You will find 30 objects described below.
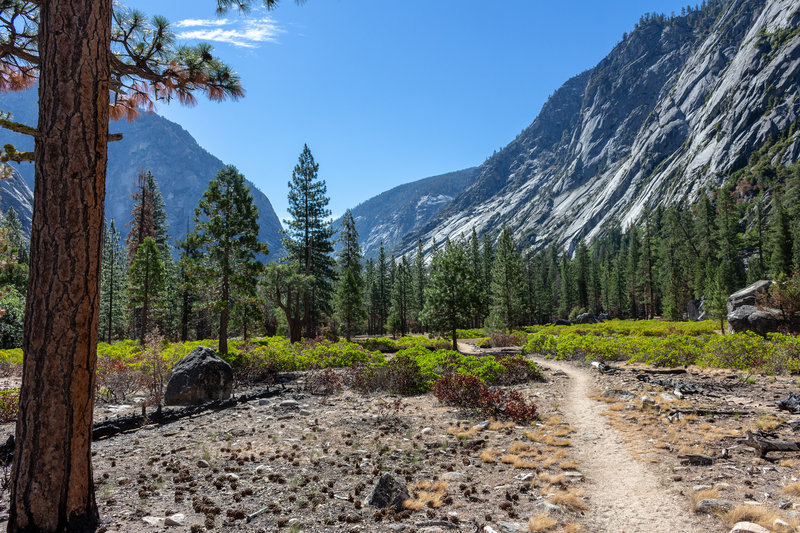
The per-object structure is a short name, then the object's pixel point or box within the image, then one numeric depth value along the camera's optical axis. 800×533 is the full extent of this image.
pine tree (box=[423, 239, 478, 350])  26.48
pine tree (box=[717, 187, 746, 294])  53.88
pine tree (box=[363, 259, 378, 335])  68.56
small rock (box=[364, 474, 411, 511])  4.71
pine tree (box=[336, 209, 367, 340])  33.41
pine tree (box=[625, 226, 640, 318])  71.38
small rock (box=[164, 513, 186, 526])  4.04
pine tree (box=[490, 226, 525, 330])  40.72
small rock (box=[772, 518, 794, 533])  3.71
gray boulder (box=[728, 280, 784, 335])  22.30
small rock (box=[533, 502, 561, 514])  4.61
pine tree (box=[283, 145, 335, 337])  33.09
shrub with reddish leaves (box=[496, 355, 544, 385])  14.62
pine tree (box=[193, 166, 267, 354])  19.56
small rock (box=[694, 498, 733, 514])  4.32
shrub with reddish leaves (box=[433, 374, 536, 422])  9.24
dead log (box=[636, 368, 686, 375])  15.29
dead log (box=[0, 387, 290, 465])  6.00
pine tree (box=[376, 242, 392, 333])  67.62
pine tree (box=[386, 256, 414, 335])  56.45
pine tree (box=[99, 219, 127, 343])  40.41
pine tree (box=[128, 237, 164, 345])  27.38
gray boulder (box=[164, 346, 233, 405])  10.83
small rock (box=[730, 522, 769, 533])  3.67
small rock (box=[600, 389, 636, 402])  10.90
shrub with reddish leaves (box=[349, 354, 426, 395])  12.84
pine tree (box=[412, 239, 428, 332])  62.84
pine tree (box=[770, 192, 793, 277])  45.12
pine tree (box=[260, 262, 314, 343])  26.70
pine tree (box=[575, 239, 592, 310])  83.00
